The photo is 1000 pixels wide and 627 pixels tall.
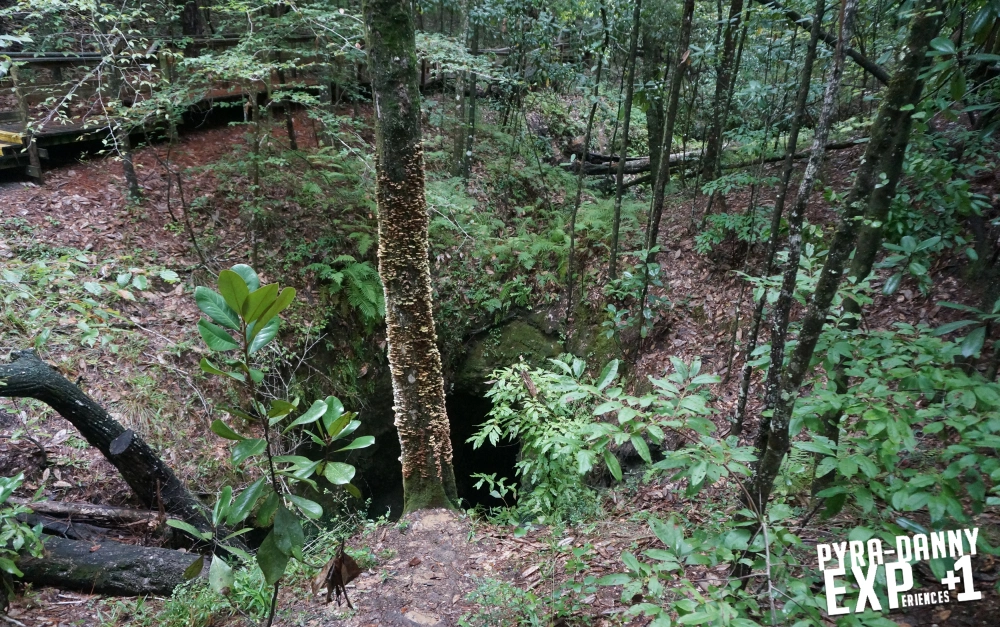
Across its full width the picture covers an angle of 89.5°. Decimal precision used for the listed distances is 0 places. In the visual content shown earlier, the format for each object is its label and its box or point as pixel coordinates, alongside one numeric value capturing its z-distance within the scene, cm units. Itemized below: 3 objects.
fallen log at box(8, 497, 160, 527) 454
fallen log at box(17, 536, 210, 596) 398
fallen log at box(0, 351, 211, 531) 394
